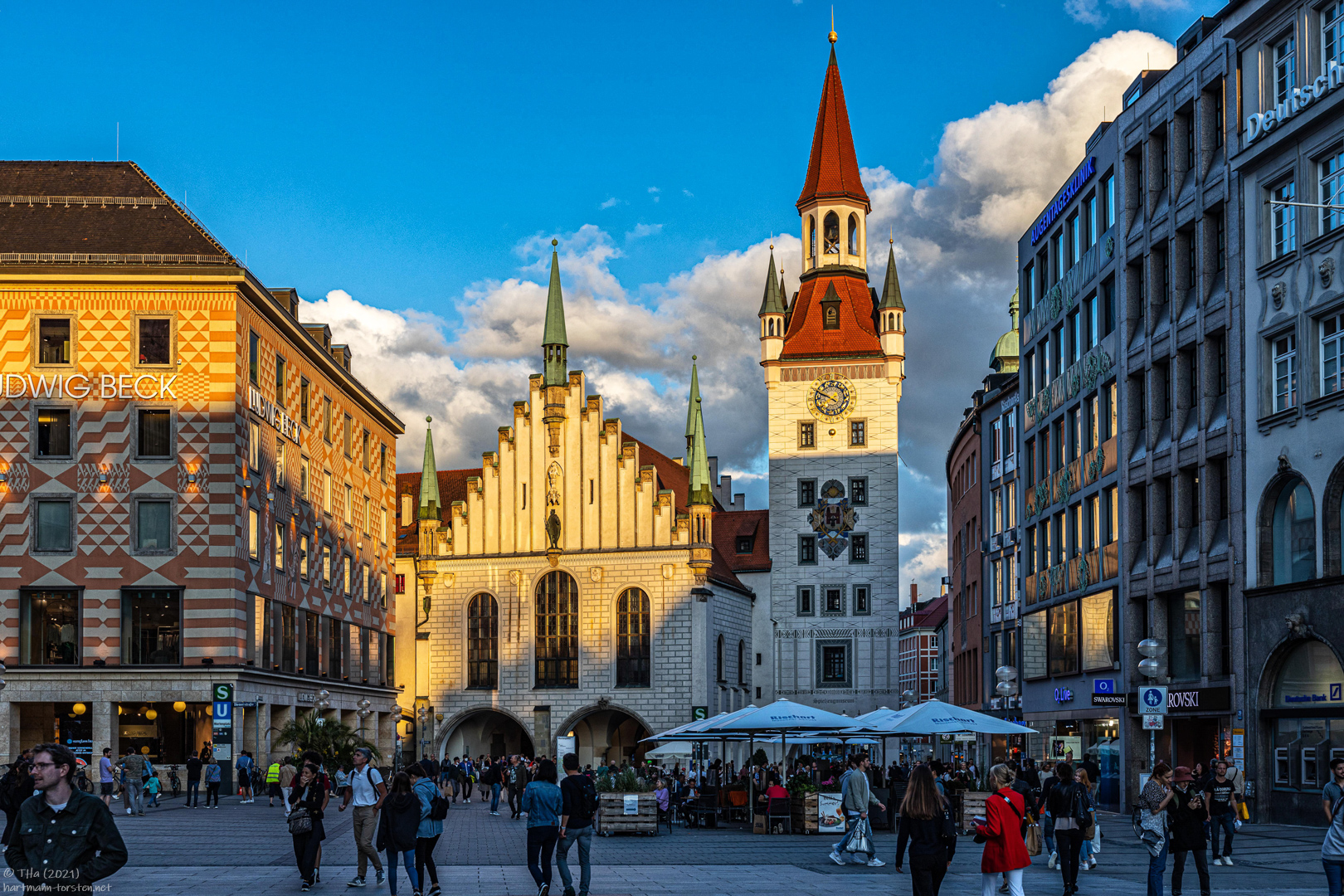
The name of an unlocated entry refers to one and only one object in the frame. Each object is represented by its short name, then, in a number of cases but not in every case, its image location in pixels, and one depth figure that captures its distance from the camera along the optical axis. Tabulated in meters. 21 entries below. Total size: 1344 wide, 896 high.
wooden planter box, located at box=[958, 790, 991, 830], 29.30
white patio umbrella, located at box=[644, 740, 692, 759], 61.64
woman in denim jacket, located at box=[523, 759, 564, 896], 17.48
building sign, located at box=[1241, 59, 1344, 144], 30.17
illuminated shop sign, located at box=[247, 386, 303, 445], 51.47
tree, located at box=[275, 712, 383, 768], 43.88
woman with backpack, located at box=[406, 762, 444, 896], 17.86
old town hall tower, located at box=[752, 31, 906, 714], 84.25
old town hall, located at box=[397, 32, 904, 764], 74.81
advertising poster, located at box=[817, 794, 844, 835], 31.58
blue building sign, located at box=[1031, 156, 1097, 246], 43.59
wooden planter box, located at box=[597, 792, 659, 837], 31.08
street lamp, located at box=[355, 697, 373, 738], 60.72
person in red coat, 13.02
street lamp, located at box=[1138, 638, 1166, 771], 27.92
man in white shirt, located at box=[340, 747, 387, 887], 19.81
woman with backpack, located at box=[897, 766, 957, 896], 13.55
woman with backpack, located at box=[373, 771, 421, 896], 17.50
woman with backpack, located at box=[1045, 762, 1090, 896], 18.55
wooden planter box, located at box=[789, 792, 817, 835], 31.61
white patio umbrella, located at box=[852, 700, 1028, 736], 29.78
